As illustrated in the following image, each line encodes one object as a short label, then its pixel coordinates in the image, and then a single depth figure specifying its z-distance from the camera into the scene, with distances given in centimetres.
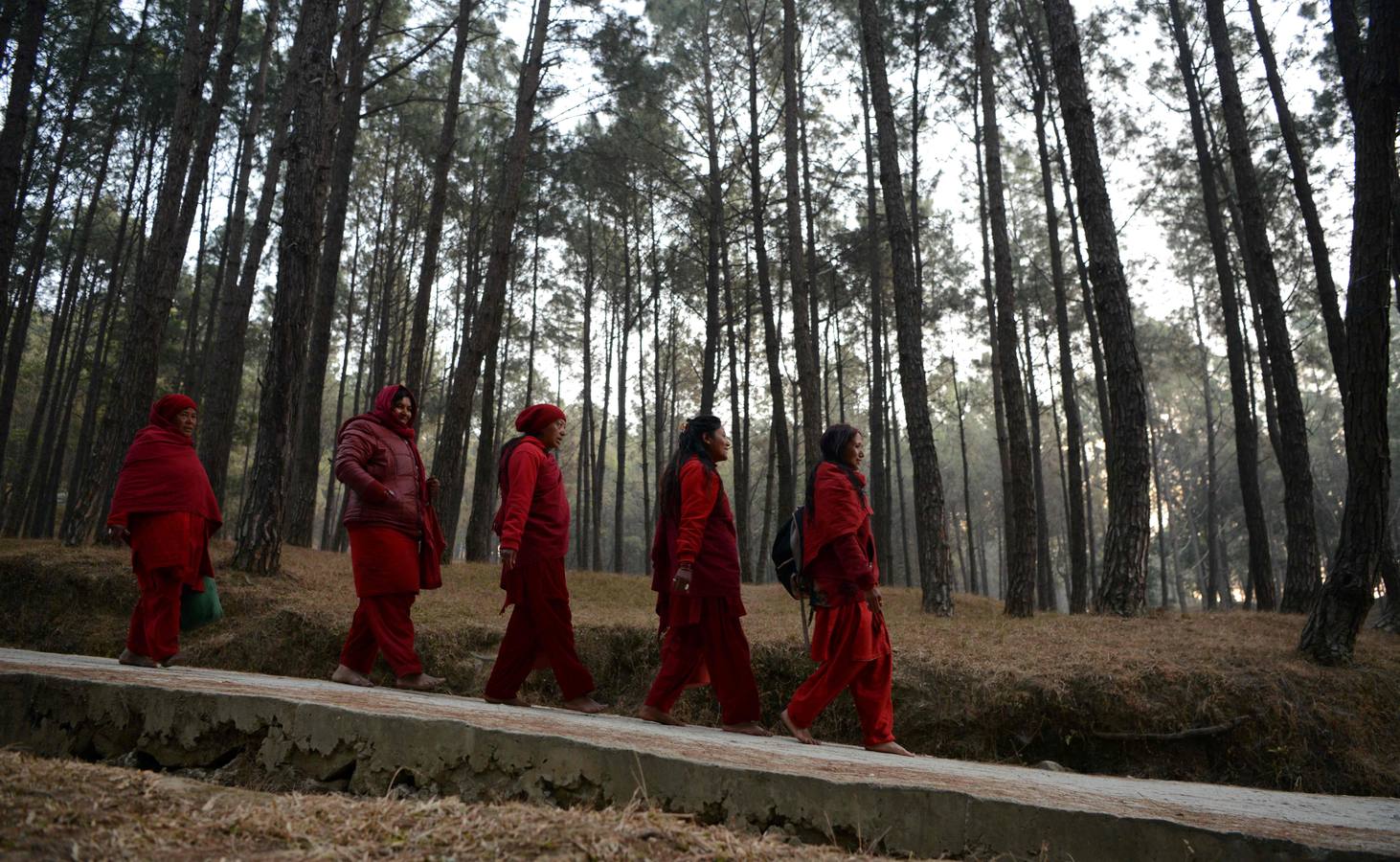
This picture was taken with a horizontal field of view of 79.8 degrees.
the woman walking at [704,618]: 469
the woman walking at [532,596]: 485
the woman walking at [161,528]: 506
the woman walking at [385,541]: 493
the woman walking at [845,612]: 428
